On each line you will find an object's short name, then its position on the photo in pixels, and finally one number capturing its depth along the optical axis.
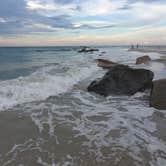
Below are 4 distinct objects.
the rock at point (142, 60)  17.23
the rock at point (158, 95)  5.68
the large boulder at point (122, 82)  7.34
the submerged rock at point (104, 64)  15.02
